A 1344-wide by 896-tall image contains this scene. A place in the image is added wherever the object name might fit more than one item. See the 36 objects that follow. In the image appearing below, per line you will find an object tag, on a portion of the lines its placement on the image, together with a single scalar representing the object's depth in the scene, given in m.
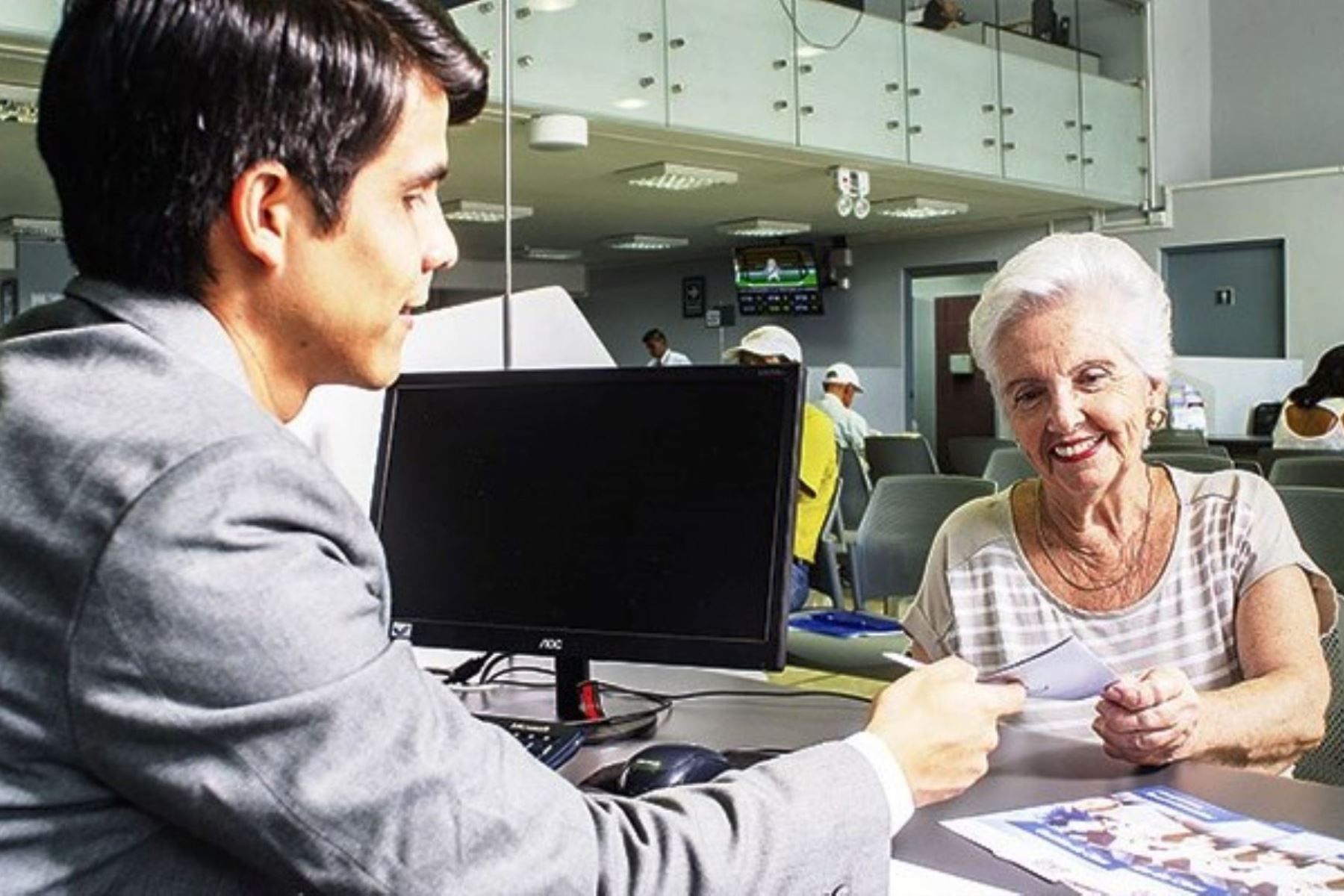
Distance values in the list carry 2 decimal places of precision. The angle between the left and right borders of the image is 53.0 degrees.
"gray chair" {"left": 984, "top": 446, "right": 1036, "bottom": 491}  4.88
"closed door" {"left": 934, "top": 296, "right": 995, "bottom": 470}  11.22
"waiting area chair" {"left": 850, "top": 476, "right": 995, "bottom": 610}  3.59
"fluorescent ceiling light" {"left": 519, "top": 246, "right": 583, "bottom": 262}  12.51
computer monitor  1.26
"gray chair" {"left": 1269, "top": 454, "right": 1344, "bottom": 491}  4.02
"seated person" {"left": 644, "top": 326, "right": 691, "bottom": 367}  11.91
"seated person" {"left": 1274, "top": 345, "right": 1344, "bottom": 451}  6.41
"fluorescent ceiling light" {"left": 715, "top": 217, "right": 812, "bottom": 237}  10.70
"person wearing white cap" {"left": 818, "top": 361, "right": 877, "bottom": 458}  7.64
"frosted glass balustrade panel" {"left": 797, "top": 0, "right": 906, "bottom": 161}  7.62
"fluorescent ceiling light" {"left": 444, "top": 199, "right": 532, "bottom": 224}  9.13
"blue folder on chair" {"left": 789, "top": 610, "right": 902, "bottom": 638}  1.98
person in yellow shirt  4.72
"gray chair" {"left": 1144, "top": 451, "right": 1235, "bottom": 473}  4.30
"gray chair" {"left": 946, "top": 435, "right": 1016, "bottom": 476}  7.22
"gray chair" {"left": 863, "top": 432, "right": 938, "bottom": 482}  6.63
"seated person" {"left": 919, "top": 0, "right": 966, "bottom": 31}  8.99
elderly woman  1.57
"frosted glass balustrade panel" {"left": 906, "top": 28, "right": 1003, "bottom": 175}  8.30
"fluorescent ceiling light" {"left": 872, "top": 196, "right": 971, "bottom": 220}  9.65
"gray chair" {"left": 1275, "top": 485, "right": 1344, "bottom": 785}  2.64
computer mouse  1.11
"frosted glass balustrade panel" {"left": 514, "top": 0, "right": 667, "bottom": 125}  6.30
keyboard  1.26
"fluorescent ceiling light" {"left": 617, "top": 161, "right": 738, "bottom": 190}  7.89
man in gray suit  0.59
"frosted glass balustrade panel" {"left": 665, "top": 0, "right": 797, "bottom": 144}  6.90
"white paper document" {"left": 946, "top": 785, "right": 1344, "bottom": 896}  0.95
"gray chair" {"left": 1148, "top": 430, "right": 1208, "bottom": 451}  5.76
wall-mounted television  12.06
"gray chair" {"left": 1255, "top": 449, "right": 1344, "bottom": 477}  5.64
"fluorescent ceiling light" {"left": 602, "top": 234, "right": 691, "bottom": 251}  11.62
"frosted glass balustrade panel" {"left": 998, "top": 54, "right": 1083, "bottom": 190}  8.98
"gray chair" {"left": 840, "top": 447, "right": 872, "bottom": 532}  6.12
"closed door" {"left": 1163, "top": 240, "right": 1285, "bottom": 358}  9.74
